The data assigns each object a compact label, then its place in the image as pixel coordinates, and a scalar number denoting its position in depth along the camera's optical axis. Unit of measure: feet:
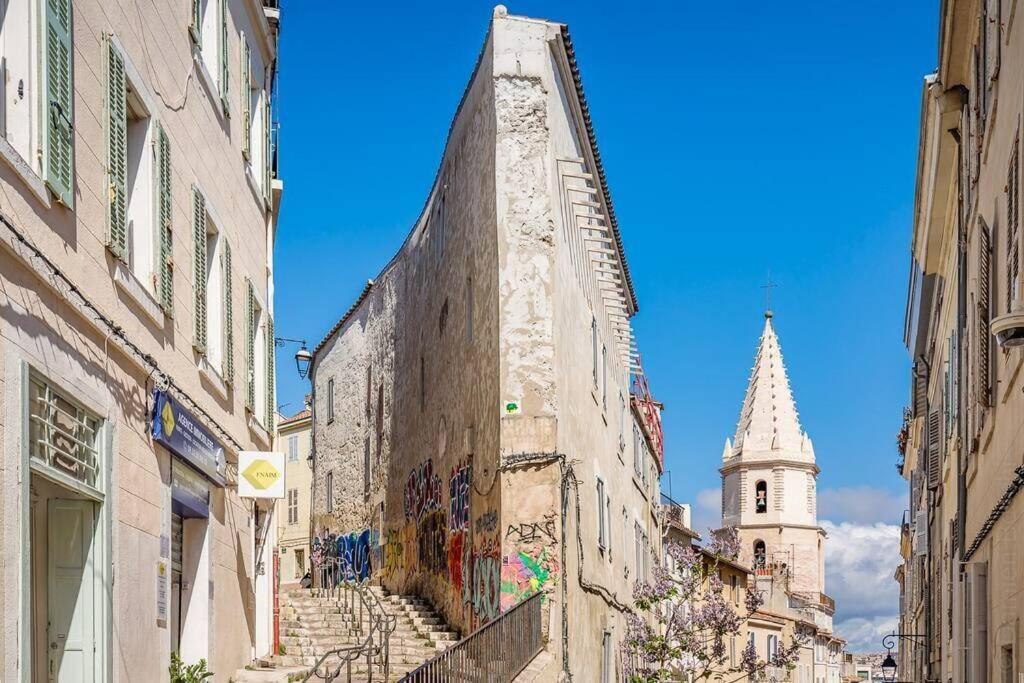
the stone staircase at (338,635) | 60.90
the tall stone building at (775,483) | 338.95
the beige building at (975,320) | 35.42
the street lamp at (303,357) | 116.17
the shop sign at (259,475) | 56.49
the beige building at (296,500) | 184.24
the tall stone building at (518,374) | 68.80
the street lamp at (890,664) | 102.73
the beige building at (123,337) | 29.43
